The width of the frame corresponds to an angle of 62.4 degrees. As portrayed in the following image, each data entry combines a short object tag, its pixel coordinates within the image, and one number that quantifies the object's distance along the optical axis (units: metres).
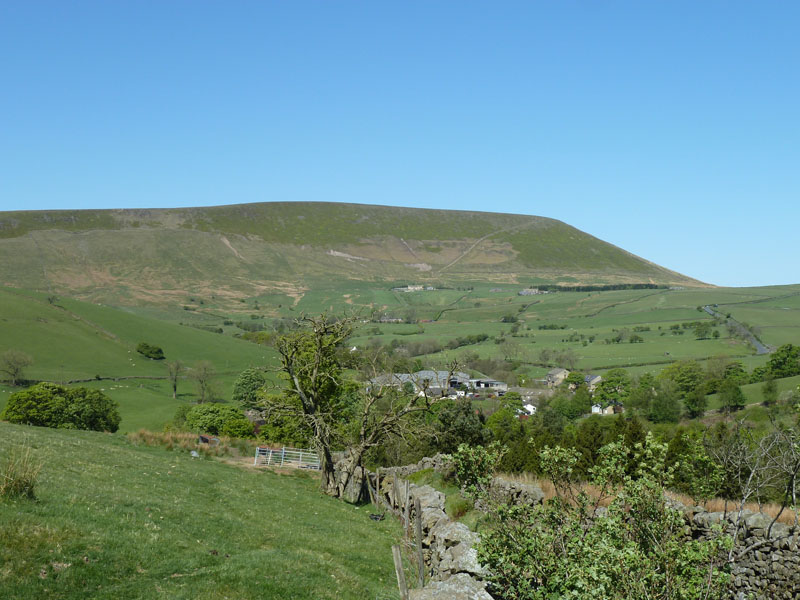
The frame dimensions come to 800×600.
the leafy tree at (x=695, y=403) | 112.94
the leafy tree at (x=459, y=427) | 60.97
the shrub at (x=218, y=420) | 76.56
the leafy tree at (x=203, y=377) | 111.78
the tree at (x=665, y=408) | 110.19
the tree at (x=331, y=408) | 34.72
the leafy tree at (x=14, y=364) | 102.94
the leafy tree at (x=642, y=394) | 119.81
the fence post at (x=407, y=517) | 23.84
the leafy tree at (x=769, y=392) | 102.19
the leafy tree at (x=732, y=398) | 106.69
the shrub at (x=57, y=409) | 66.50
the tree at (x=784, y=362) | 124.06
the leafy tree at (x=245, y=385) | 109.25
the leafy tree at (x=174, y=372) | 117.29
